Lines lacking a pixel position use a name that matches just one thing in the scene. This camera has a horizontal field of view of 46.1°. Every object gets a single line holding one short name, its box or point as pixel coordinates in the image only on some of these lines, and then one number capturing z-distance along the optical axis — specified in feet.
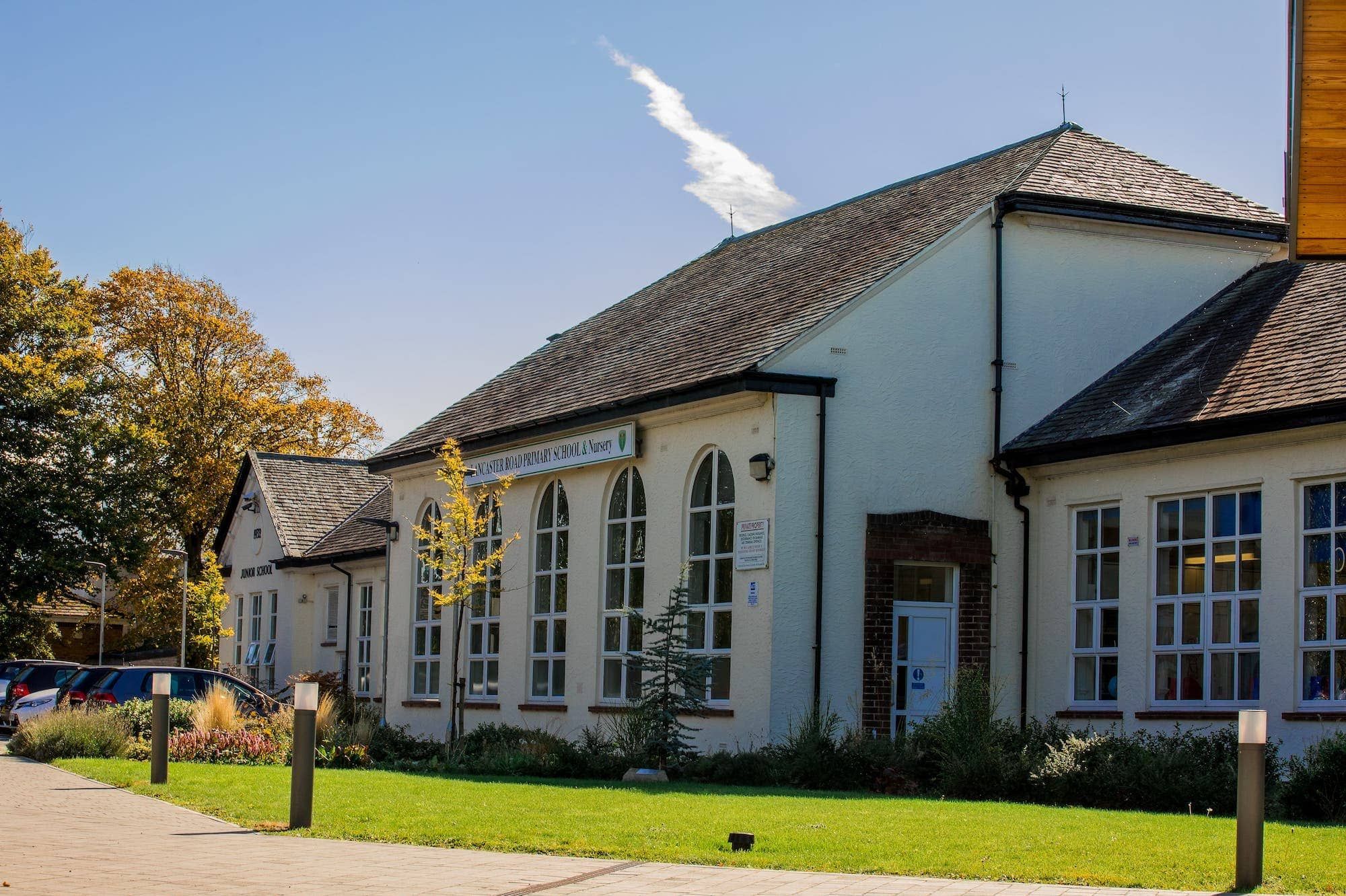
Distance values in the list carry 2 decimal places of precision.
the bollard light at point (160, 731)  53.93
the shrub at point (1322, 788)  45.47
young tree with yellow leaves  78.54
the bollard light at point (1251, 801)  30.94
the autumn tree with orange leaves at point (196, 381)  182.09
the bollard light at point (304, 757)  39.78
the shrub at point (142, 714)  74.74
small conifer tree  60.80
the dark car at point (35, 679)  103.35
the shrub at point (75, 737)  70.74
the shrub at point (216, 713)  72.84
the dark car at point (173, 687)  82.74
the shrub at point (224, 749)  69.67
